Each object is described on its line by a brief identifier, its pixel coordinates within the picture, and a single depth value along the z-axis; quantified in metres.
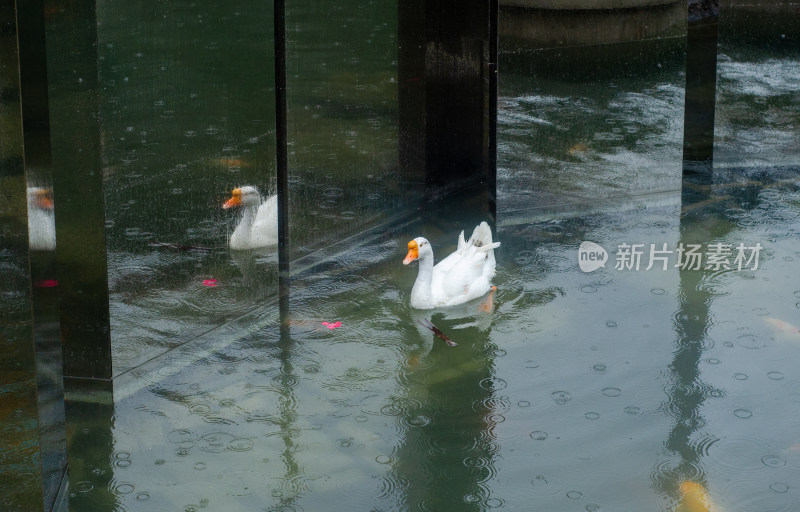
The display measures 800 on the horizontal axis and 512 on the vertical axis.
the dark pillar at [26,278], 8.02
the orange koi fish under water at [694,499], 9.47
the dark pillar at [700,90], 19.22
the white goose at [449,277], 14.33
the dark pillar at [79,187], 10.62
